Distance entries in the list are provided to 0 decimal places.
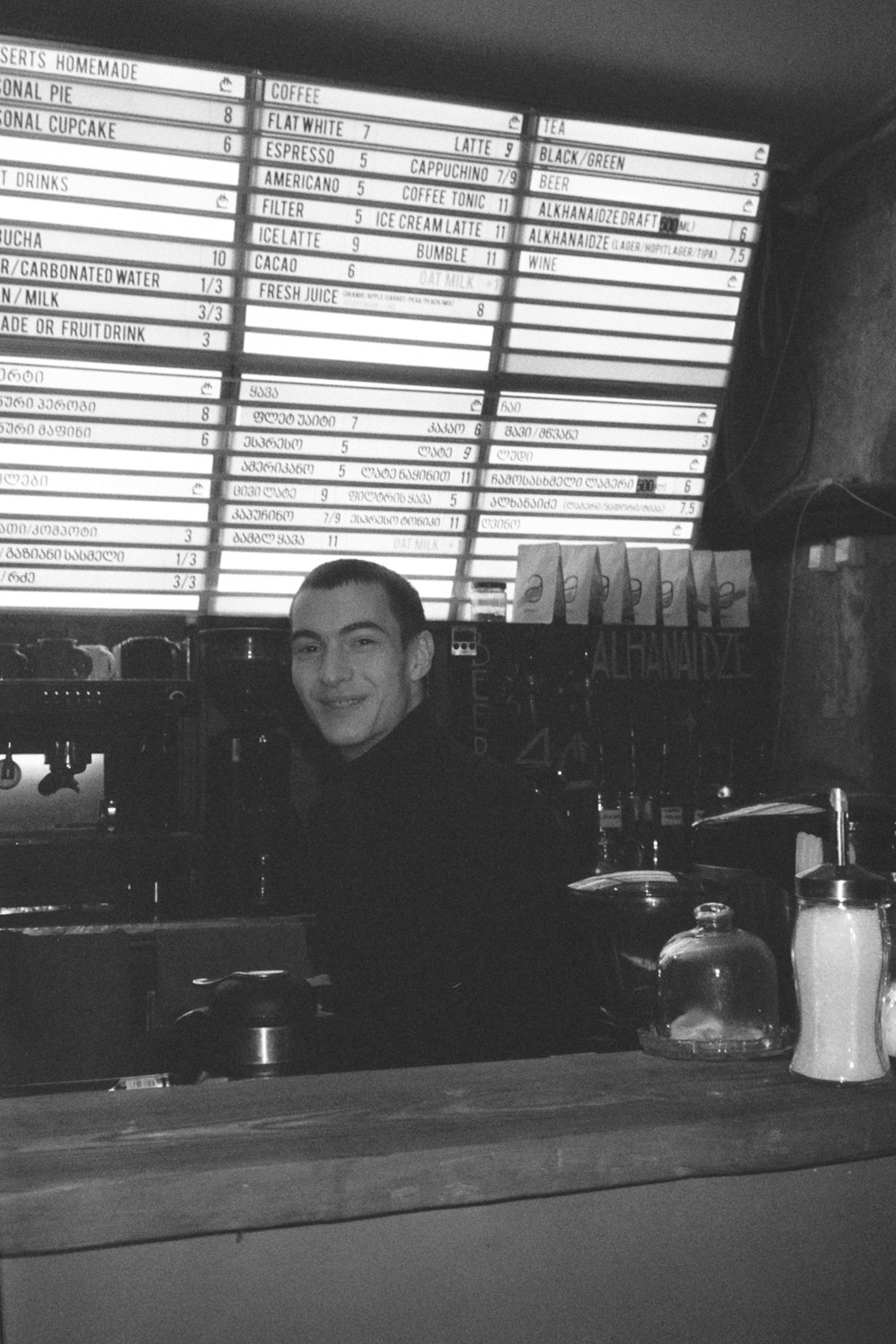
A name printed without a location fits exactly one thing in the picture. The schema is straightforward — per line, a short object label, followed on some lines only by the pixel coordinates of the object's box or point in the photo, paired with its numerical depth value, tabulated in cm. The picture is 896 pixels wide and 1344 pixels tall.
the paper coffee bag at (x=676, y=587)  448
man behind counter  217
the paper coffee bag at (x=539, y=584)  430
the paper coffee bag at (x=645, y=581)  445
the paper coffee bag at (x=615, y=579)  439
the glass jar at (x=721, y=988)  157
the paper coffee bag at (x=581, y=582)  433
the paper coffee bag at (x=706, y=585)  453
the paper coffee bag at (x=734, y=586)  456
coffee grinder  377
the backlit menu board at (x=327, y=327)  374
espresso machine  360
